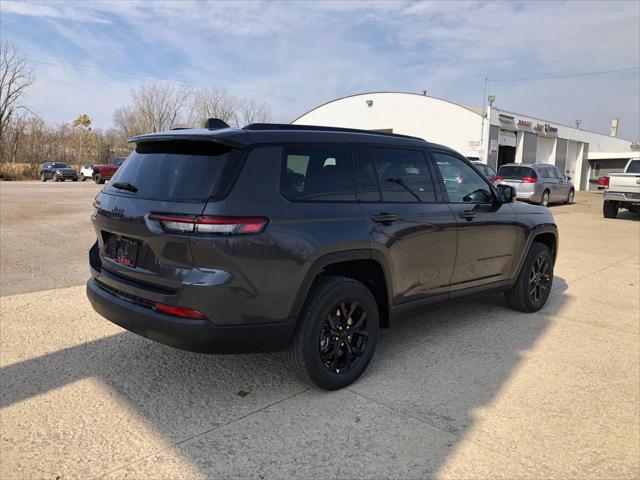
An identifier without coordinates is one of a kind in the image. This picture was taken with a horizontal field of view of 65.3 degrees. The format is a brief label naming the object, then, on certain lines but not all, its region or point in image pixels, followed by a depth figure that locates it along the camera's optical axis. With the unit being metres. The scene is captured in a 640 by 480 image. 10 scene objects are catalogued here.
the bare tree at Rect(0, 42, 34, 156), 52.84
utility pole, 29.75
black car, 40.47
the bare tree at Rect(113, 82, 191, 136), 66.44
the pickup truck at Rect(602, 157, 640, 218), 15.84
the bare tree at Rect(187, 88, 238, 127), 62.56
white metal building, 30.41
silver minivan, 19.28
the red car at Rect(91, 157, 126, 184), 34.88
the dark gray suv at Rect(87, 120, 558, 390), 2.92
